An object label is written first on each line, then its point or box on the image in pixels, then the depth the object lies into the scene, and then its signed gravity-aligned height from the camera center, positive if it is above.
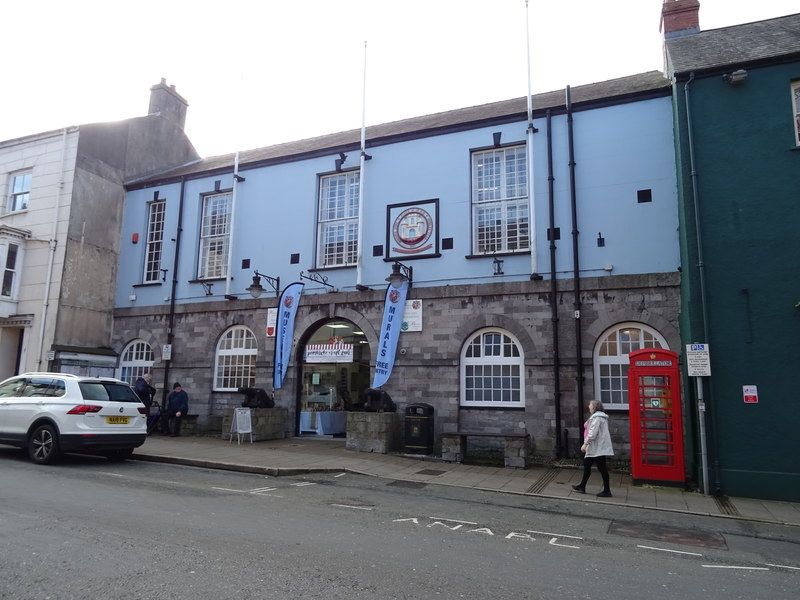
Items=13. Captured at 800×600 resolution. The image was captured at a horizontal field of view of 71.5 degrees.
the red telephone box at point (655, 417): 10.09 -0.46
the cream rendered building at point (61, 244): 17.67 +4.46
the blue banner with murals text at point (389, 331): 14.22 +1.44
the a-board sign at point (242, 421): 13.96 -0.91
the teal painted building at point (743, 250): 9.69 +2.66
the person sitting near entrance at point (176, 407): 15.54 -0.65
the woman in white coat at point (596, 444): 9.26 -0.87
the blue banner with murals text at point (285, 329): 15.58 +1.57
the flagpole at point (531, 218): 13.25 +4.13
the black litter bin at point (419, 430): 12.85 -0.97
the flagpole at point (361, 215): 15.16 +4.73
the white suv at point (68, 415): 10.02 -0.63
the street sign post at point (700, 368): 9.88 +0.44
